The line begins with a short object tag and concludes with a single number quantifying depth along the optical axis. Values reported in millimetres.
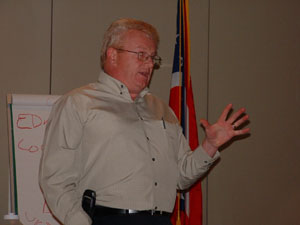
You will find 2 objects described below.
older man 2739
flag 3417
